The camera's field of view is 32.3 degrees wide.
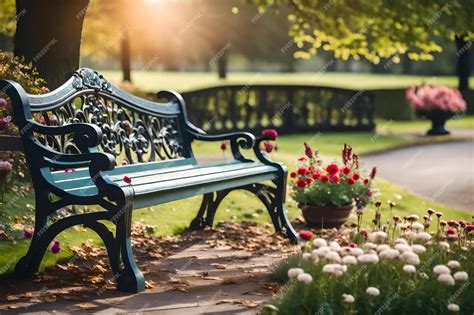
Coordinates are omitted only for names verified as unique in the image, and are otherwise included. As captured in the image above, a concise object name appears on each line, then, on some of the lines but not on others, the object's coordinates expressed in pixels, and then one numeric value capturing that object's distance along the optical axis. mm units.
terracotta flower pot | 9258
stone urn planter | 23922
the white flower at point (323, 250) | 4844
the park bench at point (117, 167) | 6027
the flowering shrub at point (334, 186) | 9047
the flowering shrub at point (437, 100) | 24425
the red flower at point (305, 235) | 5159
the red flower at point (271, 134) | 8562
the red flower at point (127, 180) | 6402
